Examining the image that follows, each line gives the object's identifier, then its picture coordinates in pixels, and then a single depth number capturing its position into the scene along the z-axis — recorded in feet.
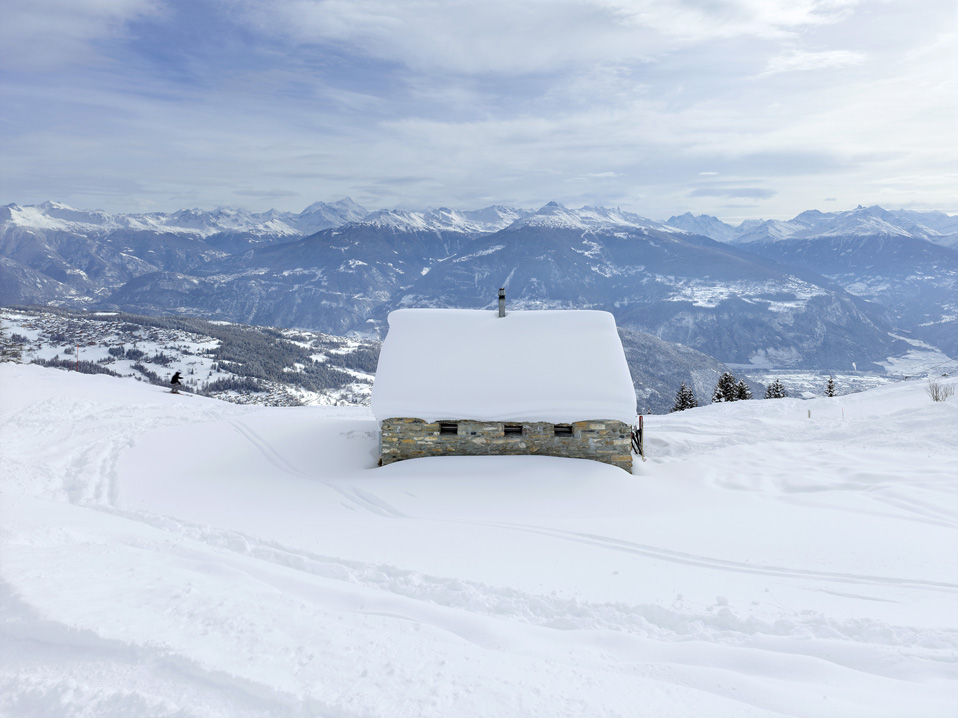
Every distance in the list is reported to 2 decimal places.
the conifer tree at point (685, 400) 171.53
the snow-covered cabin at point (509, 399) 55.21
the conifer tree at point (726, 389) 169.17
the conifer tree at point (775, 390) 177.29
